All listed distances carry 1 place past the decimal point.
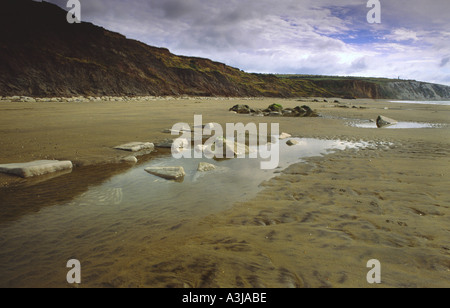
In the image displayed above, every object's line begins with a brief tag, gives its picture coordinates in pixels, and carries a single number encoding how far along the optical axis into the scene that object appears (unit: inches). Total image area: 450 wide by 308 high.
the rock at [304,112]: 753.2
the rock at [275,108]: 836.4
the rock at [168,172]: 191.9
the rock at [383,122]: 544.1
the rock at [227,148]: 269.4
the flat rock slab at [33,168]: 179.2
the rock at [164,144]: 301.3
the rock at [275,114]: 722.3
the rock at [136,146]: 274.7
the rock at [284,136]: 385.7
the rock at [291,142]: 331.8
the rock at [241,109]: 806.1
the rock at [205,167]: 213.5
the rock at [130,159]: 233.6
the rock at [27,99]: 920.8
